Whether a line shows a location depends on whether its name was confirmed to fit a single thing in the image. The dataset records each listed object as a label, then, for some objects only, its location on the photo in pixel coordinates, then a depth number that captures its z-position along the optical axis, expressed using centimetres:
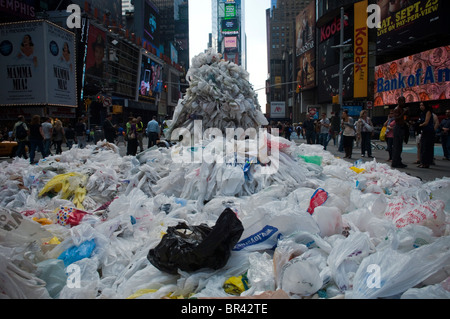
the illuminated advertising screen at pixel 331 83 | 3422
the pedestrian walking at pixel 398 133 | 734
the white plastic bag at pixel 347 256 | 184
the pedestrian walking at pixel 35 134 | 938
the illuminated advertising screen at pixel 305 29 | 4603
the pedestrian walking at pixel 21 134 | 1004
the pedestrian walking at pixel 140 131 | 1361
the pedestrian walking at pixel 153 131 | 1134
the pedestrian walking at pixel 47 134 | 1079
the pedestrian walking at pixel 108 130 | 1127
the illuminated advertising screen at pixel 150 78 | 4184
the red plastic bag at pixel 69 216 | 319
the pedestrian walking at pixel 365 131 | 962
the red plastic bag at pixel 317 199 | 286
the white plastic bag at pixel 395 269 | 166
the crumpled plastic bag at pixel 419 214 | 234
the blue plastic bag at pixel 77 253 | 234
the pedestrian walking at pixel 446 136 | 876
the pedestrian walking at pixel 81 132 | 1268
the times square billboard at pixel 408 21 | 2067
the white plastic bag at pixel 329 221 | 242
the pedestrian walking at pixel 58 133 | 1133
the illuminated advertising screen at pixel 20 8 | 2124
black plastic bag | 201
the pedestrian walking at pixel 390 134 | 859
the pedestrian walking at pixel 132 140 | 978
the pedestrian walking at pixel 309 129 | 1448
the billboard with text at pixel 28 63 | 2048
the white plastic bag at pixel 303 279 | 175
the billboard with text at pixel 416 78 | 2050
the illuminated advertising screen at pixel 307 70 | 4597
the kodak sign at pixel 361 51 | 3250
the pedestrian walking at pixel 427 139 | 724
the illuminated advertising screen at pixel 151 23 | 4822
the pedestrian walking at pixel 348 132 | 961
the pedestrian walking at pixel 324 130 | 1191
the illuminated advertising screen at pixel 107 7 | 2908
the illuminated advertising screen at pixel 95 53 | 2670
